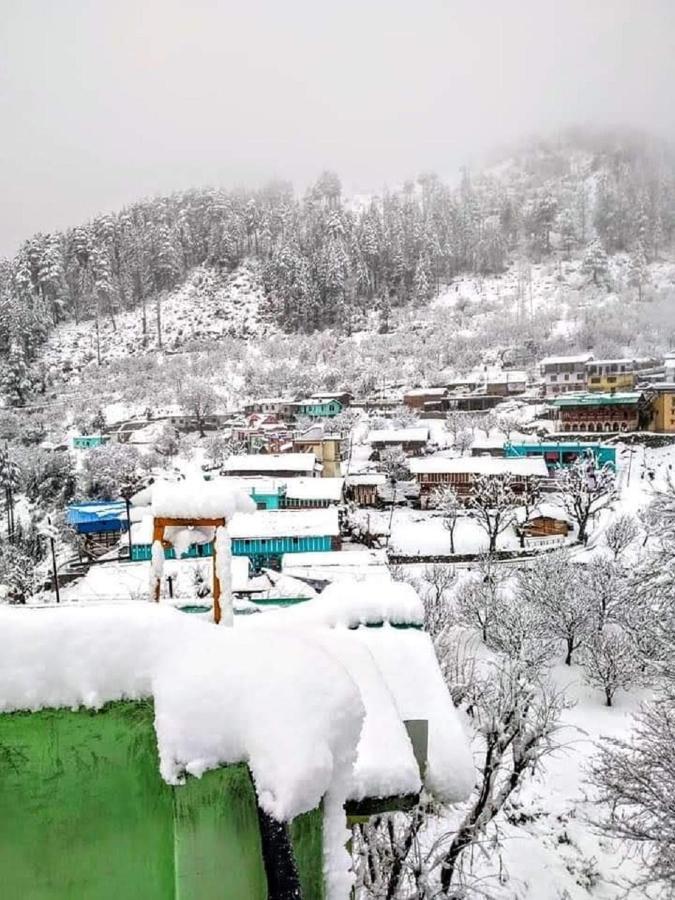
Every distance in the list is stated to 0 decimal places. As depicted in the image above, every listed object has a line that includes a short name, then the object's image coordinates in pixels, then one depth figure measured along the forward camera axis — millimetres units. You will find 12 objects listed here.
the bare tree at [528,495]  30688
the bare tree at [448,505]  31303
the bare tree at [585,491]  29406
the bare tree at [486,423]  49691
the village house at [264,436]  46406
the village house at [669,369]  56181
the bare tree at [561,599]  18984
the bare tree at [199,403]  57156
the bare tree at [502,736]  8469
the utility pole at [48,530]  23812
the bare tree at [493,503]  28766
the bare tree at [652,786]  7172
